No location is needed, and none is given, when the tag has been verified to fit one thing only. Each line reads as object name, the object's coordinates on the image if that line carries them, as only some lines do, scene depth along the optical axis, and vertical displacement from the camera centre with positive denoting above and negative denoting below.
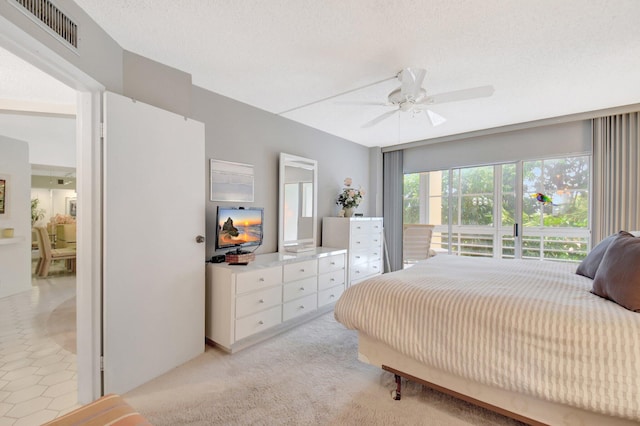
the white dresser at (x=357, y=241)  4.00 -0.41
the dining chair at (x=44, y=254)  5.24 -0.81
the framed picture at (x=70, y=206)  7.92 +0.15
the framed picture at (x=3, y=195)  4.07 +0.23
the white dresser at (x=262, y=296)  2.50 -0.82
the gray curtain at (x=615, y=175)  3.27 +0.47
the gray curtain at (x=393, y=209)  5.20 +0.08
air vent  1.37 +1.01
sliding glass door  3.89 +0.10
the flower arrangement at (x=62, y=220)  6.61 -0.21
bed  1.31 -0.69
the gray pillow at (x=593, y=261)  2.09 -0.35
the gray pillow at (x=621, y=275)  1.46 -0.34
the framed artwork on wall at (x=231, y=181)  2.93 +0.34
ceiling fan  2.21 +1.00
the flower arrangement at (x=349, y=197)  4.39 +0.25
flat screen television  2.78 -0.15
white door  1.92 -0.23
